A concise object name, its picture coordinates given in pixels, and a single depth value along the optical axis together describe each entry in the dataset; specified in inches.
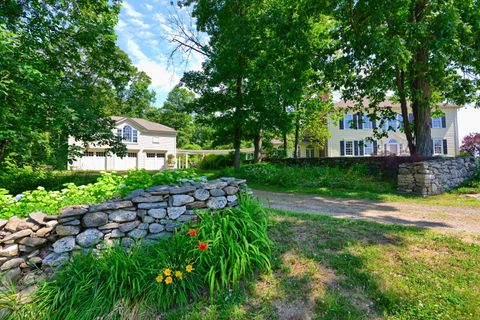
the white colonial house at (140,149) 854.6
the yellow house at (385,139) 851.4
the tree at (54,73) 203.3
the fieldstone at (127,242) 128.5
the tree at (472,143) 706.2
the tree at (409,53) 286.2
